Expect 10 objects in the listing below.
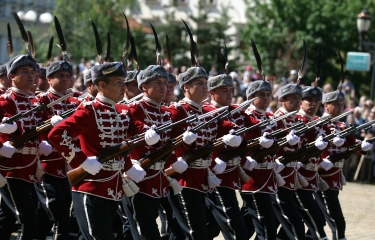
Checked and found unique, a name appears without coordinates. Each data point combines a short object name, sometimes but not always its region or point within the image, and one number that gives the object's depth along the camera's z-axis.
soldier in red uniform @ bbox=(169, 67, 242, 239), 14.98
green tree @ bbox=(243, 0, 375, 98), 51.98
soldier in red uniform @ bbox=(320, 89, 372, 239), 18.57
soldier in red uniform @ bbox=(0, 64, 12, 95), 18.45
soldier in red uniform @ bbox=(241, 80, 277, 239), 16.55
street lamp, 37.74
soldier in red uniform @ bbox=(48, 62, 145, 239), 12.82
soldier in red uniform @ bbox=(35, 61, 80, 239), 15.47
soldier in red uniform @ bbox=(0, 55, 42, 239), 14.66
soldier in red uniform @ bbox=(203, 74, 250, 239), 15.69
